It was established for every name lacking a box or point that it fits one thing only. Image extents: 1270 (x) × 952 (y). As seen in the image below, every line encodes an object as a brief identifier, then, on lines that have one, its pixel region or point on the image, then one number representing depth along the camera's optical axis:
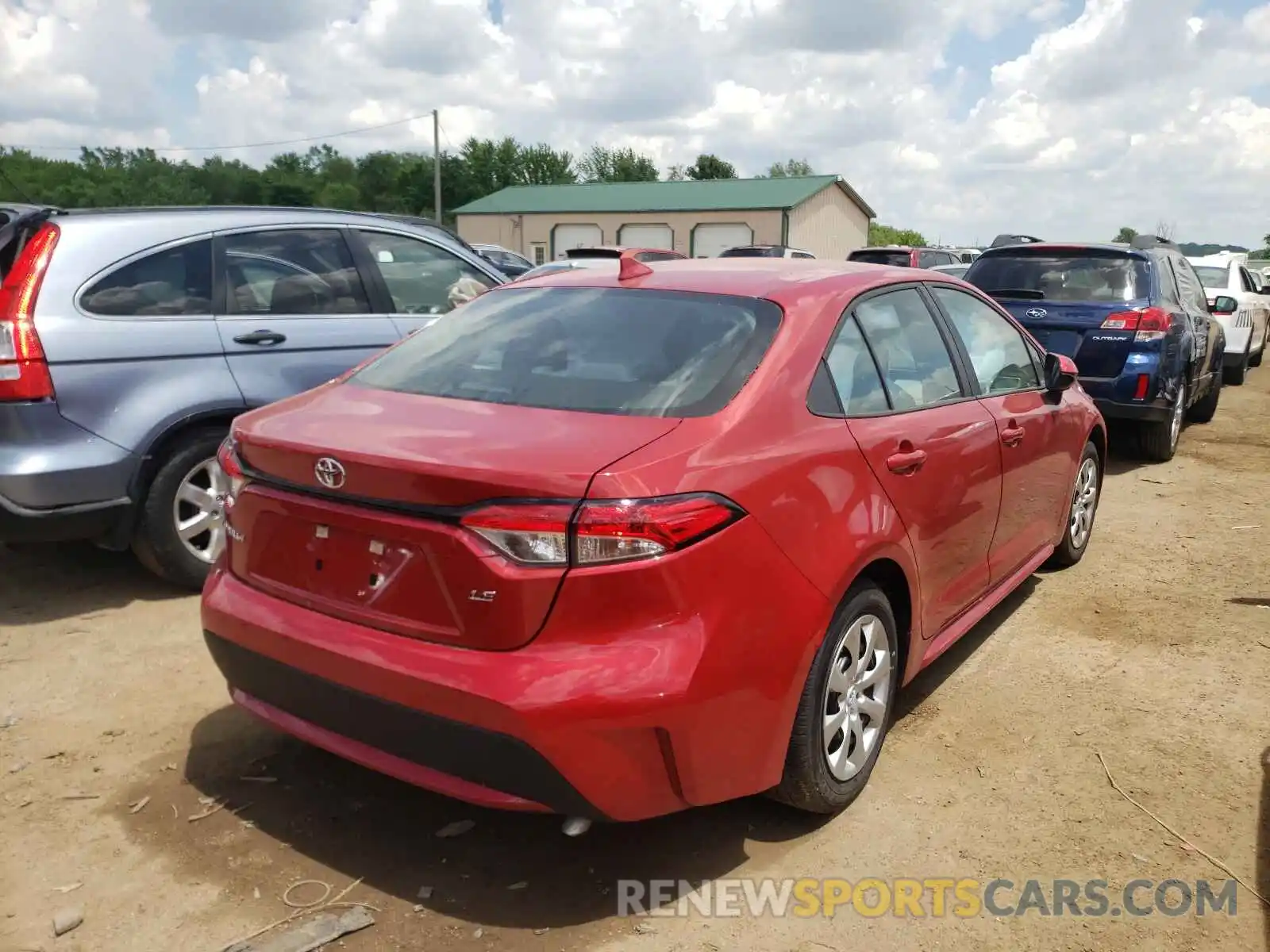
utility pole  45.16
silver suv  4.23
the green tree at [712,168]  82.62
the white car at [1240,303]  12.89
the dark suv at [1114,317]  7.50
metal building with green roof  39.81
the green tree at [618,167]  88.25
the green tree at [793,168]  99.94
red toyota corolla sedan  2.35
